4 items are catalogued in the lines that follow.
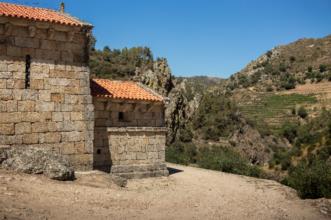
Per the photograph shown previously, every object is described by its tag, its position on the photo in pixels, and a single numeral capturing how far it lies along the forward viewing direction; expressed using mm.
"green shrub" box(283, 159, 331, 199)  14016
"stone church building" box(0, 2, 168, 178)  12070
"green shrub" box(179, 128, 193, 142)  35553
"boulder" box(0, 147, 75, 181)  11086
